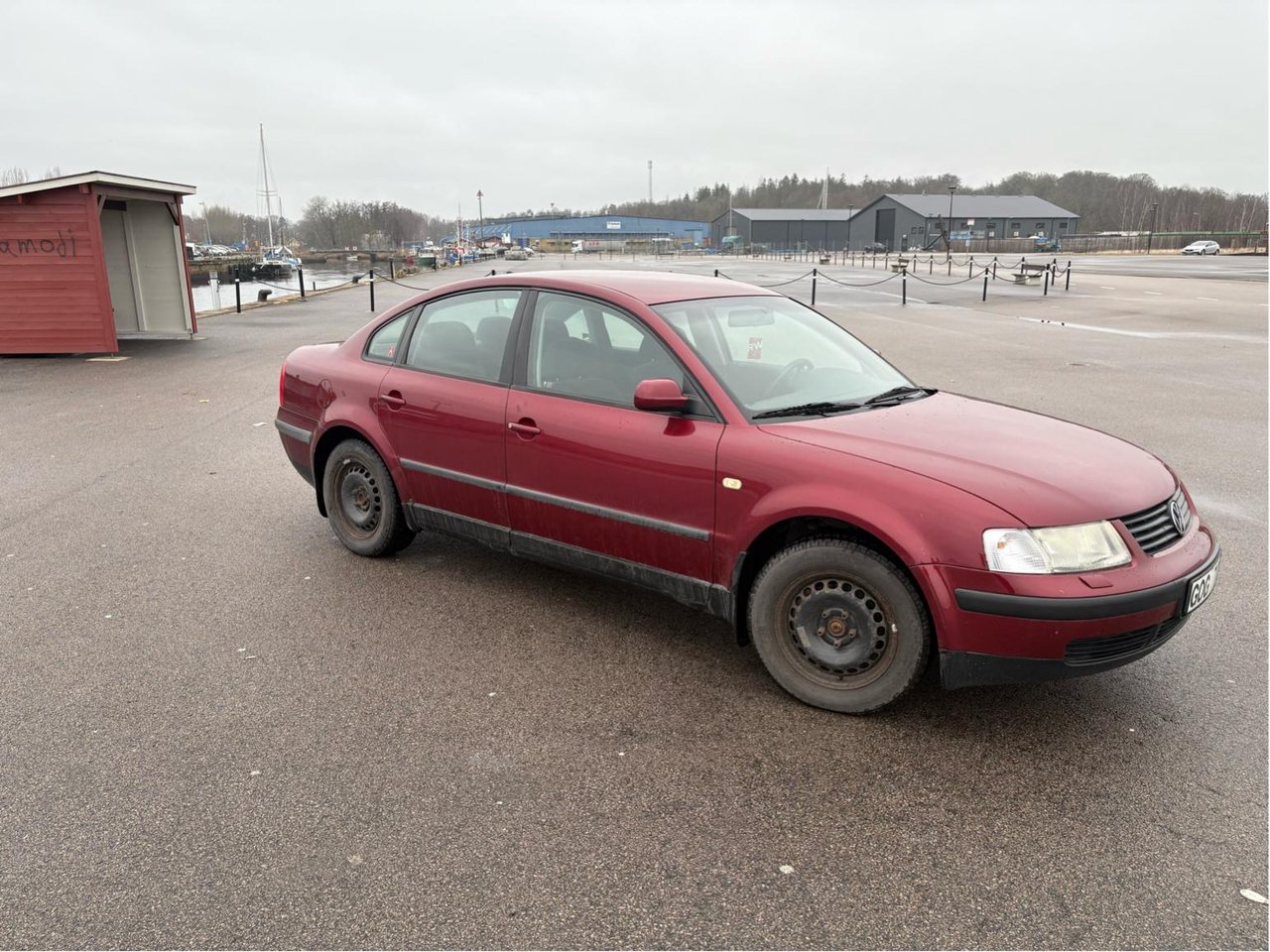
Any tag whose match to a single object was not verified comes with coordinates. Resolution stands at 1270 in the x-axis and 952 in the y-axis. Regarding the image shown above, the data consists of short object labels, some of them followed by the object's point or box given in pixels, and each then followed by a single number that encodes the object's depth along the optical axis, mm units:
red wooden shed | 14070
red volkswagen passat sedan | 3148
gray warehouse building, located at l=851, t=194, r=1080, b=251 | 105188
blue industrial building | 152875
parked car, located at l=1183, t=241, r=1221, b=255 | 73312
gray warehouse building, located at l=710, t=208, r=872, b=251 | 124875
